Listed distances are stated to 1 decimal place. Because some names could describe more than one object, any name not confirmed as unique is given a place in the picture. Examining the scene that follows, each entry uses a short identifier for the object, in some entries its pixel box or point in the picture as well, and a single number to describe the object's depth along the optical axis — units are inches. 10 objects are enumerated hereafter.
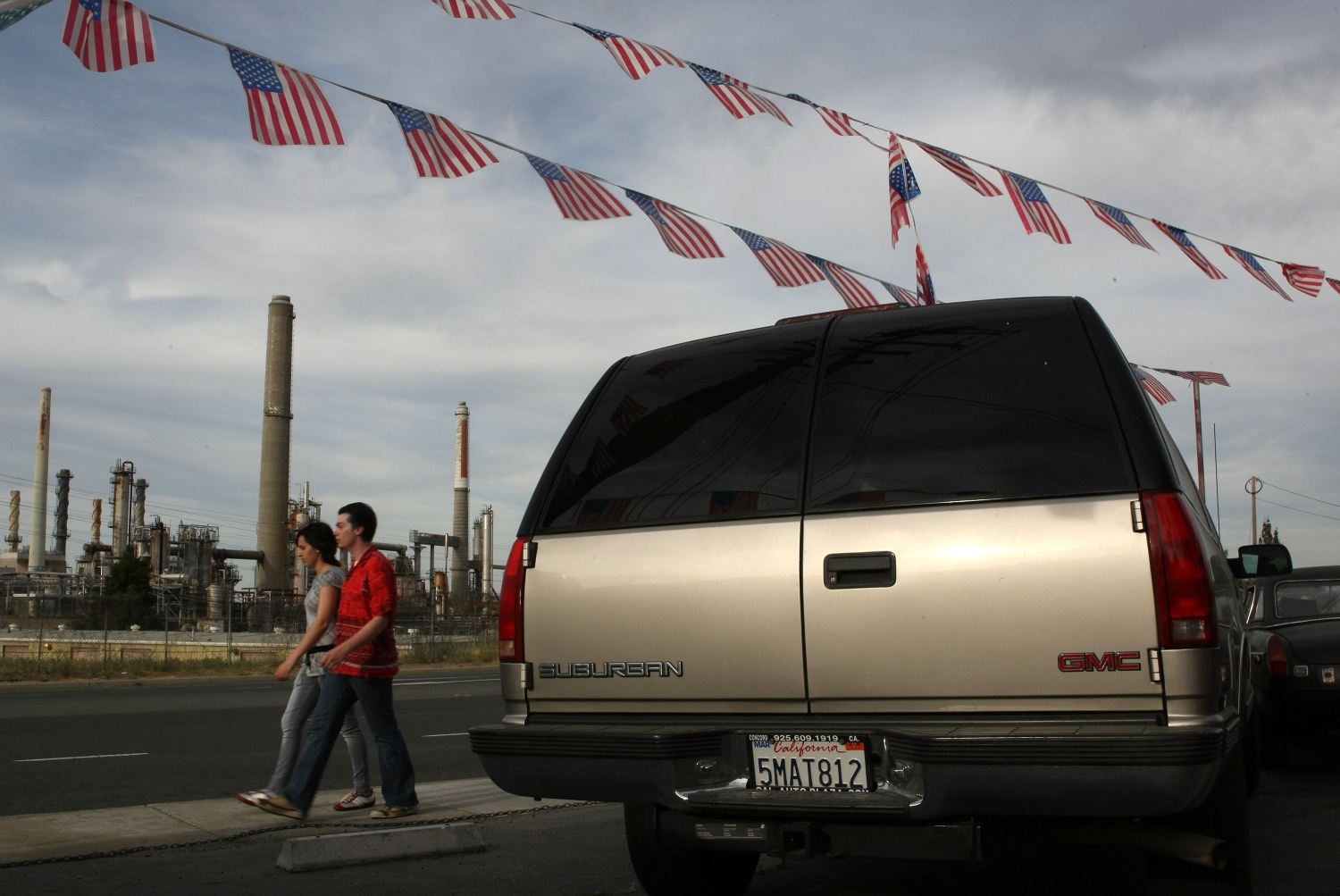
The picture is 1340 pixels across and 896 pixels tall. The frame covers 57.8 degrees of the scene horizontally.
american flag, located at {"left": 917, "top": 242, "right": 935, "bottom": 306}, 482.0
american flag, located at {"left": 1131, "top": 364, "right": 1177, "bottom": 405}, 609.6
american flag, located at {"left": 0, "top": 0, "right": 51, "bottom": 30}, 215.5
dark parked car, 305.3
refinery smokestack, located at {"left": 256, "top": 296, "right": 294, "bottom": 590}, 2431.1
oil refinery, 2456.9
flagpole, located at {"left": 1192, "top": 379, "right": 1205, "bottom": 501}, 1043.3
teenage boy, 253.1
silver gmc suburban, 123.7
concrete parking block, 204.8
